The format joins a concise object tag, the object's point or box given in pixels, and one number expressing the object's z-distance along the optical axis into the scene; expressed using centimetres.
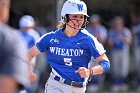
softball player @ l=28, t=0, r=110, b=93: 1312
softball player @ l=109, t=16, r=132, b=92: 2603
